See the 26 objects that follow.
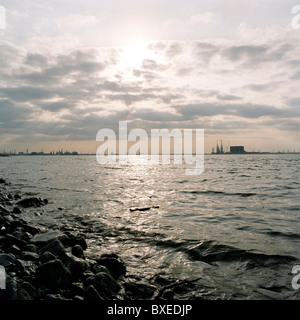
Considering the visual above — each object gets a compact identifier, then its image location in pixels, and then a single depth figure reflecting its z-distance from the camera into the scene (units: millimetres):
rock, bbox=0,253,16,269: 6027
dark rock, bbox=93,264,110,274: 6227
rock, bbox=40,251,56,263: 6363
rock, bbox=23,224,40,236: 9539
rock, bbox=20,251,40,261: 6661
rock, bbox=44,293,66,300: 4781
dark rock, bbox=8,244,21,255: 7191
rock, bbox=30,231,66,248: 7891
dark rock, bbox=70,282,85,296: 5117
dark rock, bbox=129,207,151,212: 14487
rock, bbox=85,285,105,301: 4848
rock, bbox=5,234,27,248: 7827
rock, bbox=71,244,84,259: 7258
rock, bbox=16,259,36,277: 5772
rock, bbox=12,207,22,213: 14106
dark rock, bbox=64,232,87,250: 8211
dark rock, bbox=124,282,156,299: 5419
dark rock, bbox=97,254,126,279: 6410
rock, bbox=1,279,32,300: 4341
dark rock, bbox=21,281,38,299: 4895
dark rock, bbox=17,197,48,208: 16234
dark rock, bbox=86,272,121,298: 5242
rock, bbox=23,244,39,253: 7317
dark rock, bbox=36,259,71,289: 5371
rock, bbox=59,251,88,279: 5930
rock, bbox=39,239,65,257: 6857
